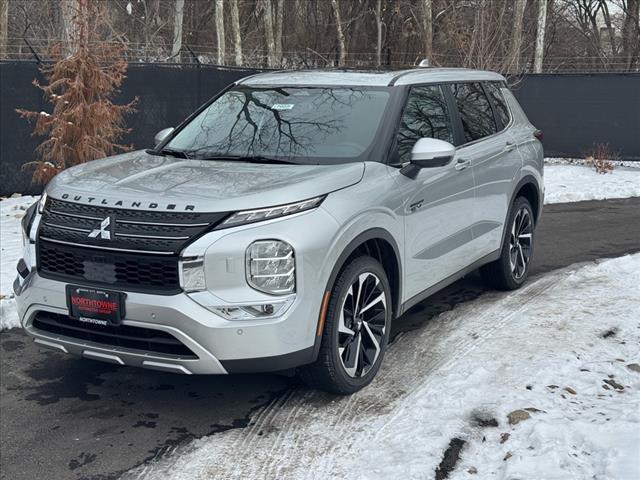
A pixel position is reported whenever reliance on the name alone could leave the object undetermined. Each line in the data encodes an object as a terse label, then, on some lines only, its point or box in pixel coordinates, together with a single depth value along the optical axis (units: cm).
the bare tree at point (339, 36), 2919
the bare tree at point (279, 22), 2959
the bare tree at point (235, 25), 2568
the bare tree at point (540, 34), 2466
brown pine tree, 973
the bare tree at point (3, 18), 2062
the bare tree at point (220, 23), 2534
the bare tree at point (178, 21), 2812
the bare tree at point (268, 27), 2648
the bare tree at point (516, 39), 1912
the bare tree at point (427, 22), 2411
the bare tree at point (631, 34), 3103
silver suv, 391
